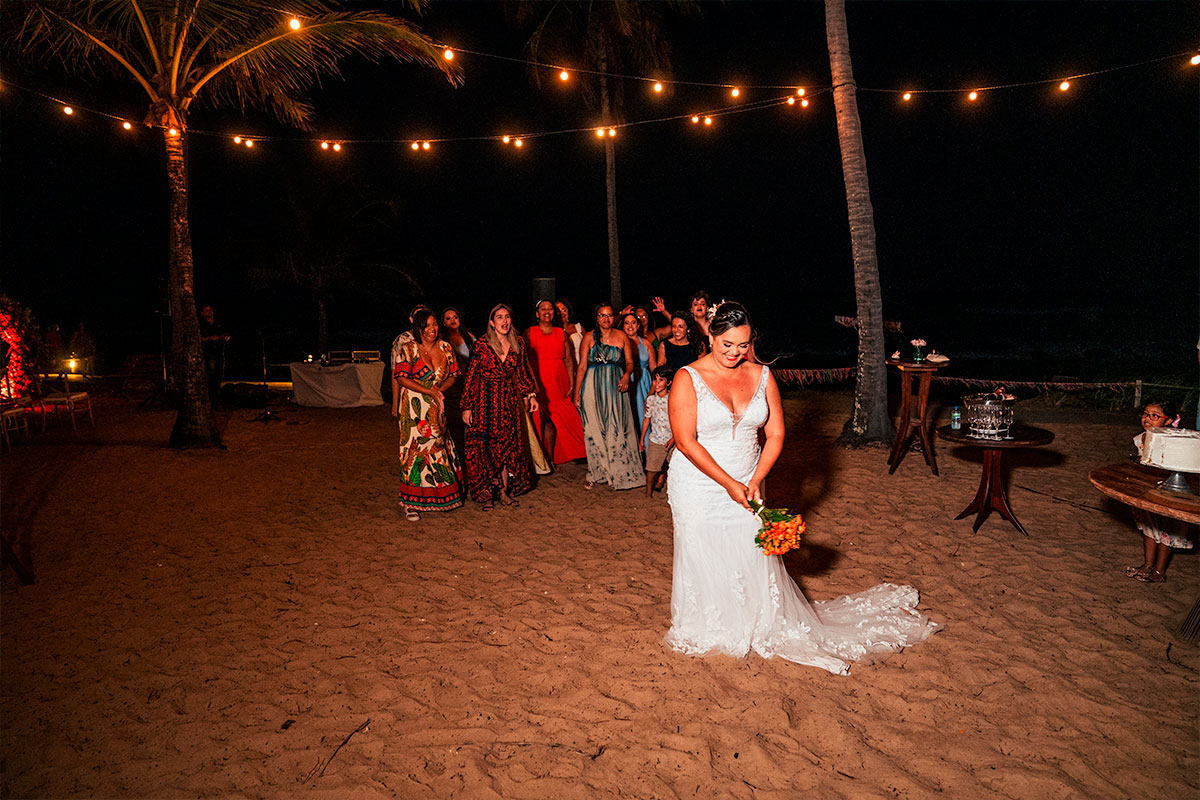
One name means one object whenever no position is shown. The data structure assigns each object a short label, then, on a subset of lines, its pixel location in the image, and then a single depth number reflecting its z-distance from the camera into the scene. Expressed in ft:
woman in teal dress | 23.63
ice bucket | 18.26
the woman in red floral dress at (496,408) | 21.24
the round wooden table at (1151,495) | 11.37
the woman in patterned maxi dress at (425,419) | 20.13
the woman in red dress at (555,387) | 25.67
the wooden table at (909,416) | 24.08
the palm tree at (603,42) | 50.37
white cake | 11.70
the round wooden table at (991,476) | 18.39
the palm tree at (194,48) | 27.45
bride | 11.78
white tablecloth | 43.52
